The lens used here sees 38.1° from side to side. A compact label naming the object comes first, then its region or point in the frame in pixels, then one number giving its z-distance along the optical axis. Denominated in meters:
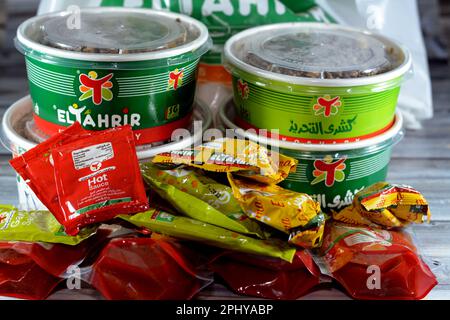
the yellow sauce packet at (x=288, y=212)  0.98
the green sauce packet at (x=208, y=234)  0.97
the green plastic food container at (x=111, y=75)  1.09
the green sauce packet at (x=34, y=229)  0.98
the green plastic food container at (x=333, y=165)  1.16
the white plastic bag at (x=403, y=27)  1.53
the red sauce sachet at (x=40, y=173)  1.01
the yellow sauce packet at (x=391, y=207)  1.07
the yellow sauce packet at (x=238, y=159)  1.04
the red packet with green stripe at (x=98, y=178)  1.00
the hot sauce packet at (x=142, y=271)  0.96
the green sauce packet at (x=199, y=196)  1.01
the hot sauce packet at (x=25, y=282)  0.96
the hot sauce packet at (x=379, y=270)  0.99
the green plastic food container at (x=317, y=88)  1.12
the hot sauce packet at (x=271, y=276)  0.99
